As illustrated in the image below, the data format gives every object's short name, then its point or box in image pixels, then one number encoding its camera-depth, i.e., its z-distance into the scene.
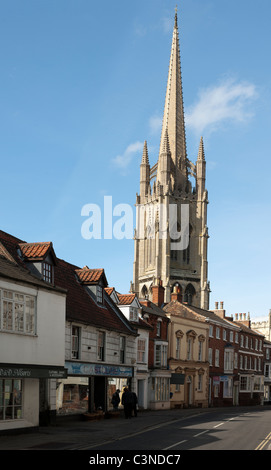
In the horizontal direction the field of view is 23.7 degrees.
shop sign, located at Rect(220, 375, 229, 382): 69.25
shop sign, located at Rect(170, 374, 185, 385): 53.94
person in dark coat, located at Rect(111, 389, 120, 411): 36.50
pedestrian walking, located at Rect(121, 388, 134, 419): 34.19
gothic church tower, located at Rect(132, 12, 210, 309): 127.38
